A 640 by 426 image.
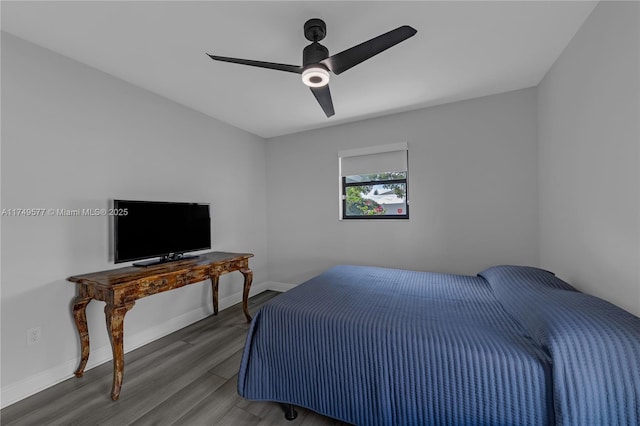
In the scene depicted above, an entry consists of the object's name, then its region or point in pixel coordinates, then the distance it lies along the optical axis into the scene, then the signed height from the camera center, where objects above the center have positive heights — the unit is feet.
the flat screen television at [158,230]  7.09 -0.43
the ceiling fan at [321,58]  4.82 +3.15
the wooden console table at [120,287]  5.90 -1.84
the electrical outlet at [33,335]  5.98 -2.79
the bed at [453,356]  3.32 -2.25
